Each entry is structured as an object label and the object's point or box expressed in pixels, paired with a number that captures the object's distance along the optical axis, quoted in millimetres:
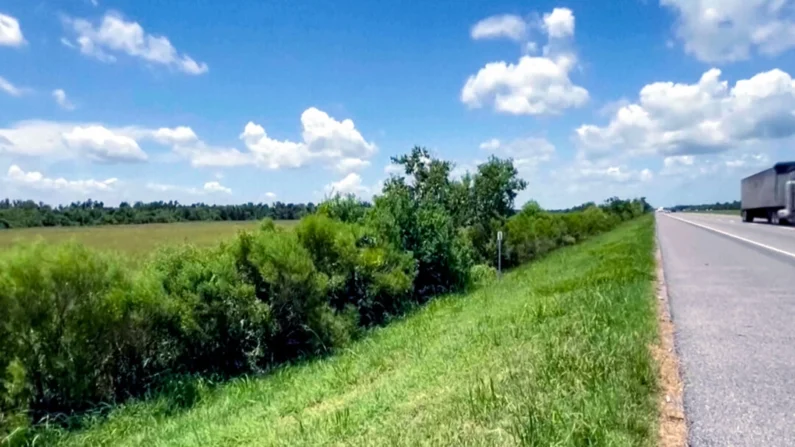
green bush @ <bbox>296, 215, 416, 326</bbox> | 12203
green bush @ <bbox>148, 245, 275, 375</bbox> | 9094
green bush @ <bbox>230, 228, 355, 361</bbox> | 10305
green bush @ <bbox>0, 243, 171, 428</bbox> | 7039
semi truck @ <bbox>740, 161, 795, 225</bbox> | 33944
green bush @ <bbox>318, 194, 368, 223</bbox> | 15844
